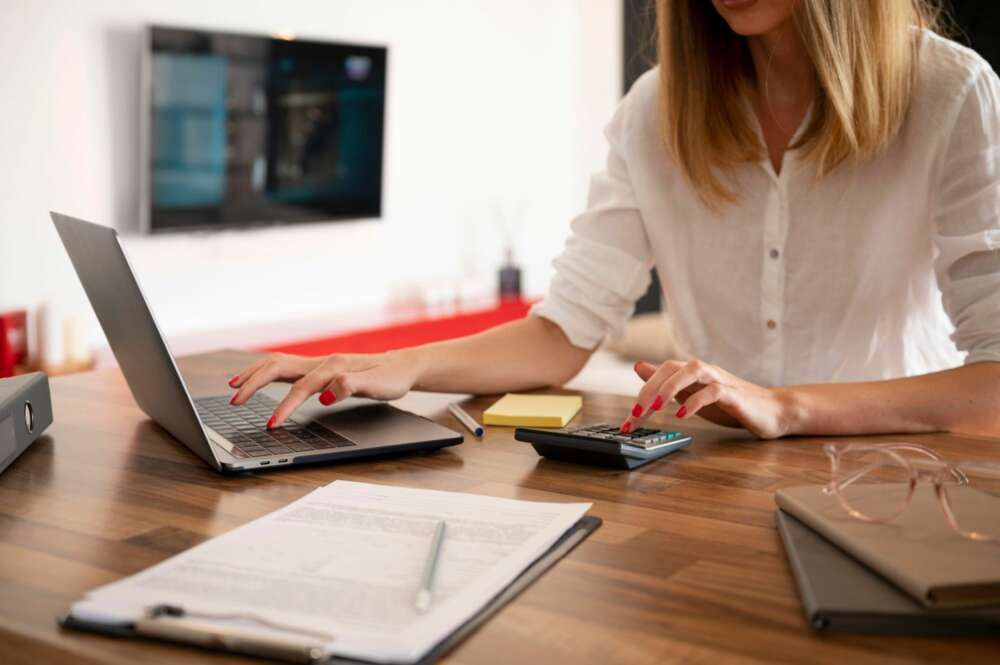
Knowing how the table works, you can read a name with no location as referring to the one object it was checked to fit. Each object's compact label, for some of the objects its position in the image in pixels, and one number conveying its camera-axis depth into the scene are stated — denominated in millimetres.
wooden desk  700
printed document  711
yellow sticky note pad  1321
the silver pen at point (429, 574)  731
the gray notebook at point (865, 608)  705
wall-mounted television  4020
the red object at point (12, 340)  3604
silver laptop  1094
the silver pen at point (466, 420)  1276
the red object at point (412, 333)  4184
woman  1412
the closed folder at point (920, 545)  718
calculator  1102
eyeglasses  844
